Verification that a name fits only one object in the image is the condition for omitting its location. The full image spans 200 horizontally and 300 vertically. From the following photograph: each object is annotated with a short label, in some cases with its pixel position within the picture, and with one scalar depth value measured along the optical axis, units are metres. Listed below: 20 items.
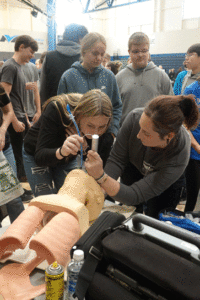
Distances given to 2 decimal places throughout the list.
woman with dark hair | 1.14
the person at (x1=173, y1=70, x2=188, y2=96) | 2.95
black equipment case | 0.62
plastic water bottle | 0.73
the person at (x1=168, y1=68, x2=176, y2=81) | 6.50
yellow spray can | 0.71
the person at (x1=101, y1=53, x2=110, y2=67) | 3.81
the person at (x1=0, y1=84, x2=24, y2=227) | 1.33
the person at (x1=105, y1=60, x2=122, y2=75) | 3.41
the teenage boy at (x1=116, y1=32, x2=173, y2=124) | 2.18
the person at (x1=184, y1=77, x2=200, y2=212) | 1.85
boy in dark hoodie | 2.01
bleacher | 8.15
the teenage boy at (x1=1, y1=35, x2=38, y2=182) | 2.34
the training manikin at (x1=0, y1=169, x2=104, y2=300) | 0.81
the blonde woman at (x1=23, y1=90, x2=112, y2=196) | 1.21
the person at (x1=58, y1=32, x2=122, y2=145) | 1.76
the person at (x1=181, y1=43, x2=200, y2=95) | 2.29
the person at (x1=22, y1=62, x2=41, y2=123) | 2.72
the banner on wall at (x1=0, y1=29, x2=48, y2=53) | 8.55
